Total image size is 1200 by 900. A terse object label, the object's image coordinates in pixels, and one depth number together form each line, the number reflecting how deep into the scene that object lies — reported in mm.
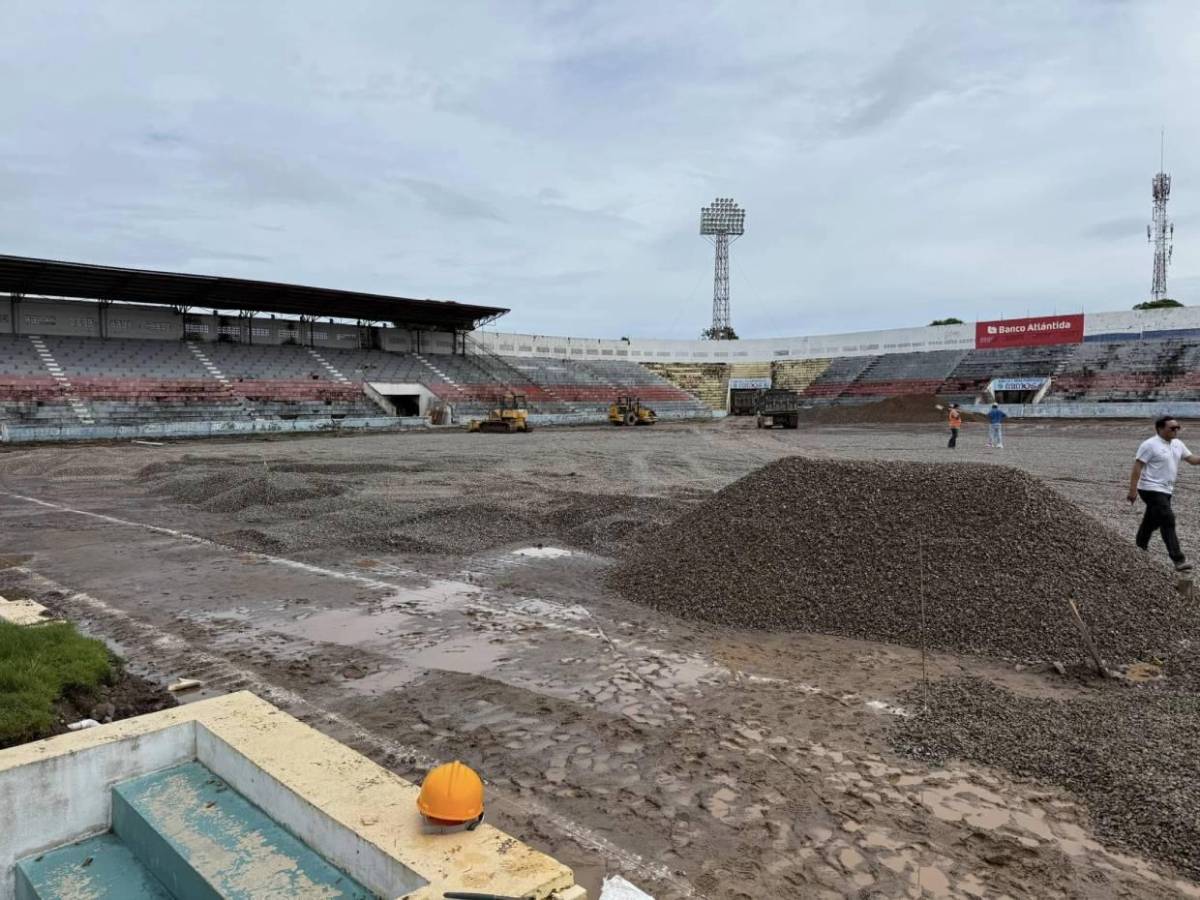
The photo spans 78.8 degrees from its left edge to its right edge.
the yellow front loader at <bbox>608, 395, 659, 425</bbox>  46312
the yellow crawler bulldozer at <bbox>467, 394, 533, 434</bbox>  39500
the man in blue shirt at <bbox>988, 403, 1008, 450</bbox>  23109
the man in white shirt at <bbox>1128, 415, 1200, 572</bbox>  7629
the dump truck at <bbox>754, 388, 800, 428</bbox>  41719
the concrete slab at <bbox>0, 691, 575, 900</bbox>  2547
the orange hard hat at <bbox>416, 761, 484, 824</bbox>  2701
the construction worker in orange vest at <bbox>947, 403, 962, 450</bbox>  24164
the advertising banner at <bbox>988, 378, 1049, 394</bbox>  46969
